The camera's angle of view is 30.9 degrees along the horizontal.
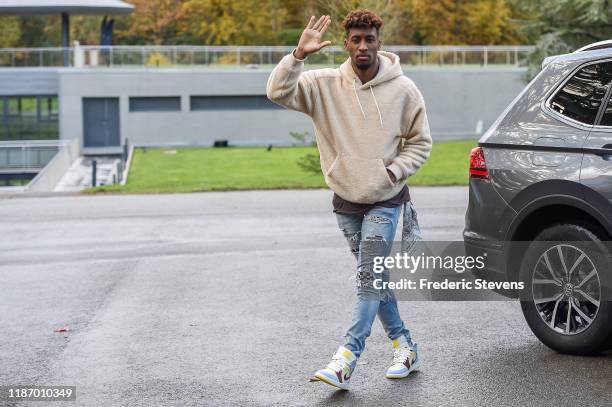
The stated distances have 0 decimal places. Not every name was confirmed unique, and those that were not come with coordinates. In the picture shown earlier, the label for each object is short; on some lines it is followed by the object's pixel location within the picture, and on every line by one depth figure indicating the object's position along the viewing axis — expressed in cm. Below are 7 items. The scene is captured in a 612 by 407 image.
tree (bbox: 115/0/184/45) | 7150
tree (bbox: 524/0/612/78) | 3222
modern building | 5012
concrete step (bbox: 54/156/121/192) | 3444
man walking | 595
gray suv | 645
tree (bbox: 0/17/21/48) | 7156
